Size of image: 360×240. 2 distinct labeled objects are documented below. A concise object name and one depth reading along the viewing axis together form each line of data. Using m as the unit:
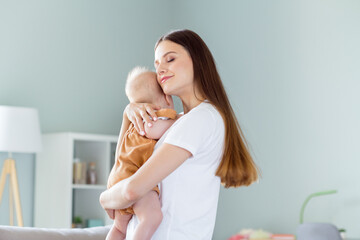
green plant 4.77
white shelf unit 4.57
